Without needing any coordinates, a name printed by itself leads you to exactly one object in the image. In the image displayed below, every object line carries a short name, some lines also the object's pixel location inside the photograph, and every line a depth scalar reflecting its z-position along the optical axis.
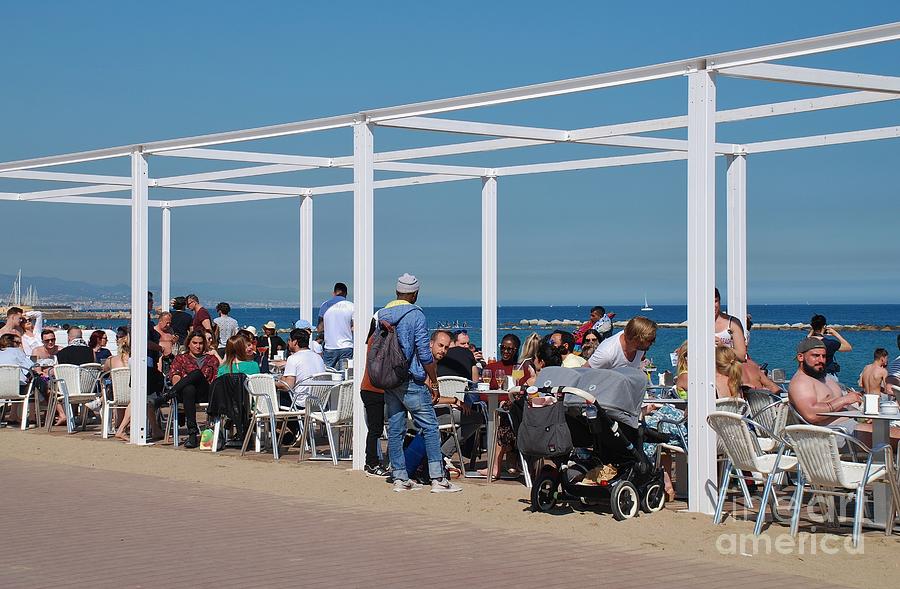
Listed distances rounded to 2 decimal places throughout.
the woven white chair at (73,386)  12.54
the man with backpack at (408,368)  8.52
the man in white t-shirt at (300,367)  11.10
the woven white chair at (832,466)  6.44
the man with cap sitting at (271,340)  16.05
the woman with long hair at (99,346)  14.47
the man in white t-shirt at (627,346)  7.78
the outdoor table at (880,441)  7.05
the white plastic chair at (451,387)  9.78
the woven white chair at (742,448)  6.98
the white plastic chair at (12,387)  13.02
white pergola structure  7.52
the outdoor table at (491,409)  9.12
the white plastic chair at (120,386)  12.00
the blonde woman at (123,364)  11.99
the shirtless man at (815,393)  7.61
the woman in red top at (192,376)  11.48
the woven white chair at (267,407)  10.55
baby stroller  7.34
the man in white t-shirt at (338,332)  14.09
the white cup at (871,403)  7.37
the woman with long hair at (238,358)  10.88
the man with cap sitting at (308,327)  15.13
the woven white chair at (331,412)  10.13
